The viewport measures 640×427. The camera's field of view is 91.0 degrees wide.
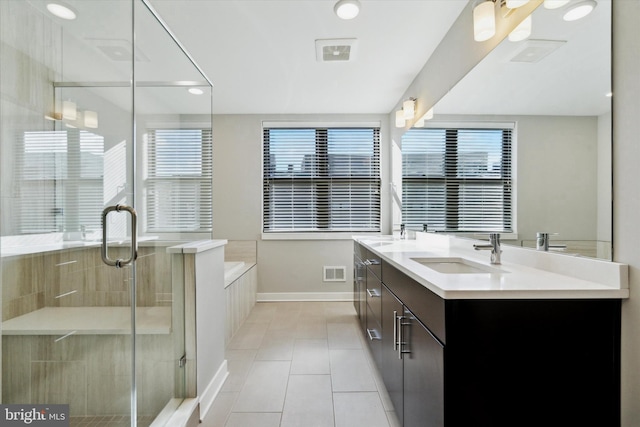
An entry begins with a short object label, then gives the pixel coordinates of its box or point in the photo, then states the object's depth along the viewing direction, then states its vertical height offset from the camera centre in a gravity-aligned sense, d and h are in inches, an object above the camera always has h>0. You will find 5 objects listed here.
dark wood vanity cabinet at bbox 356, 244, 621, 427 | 38.1 -18.6
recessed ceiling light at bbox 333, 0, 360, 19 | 77.0 +51.0
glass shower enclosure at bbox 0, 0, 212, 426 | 42.3 -0.7
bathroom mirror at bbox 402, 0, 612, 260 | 44.2 +14.9
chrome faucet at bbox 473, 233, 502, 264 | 61.9 -6.9
